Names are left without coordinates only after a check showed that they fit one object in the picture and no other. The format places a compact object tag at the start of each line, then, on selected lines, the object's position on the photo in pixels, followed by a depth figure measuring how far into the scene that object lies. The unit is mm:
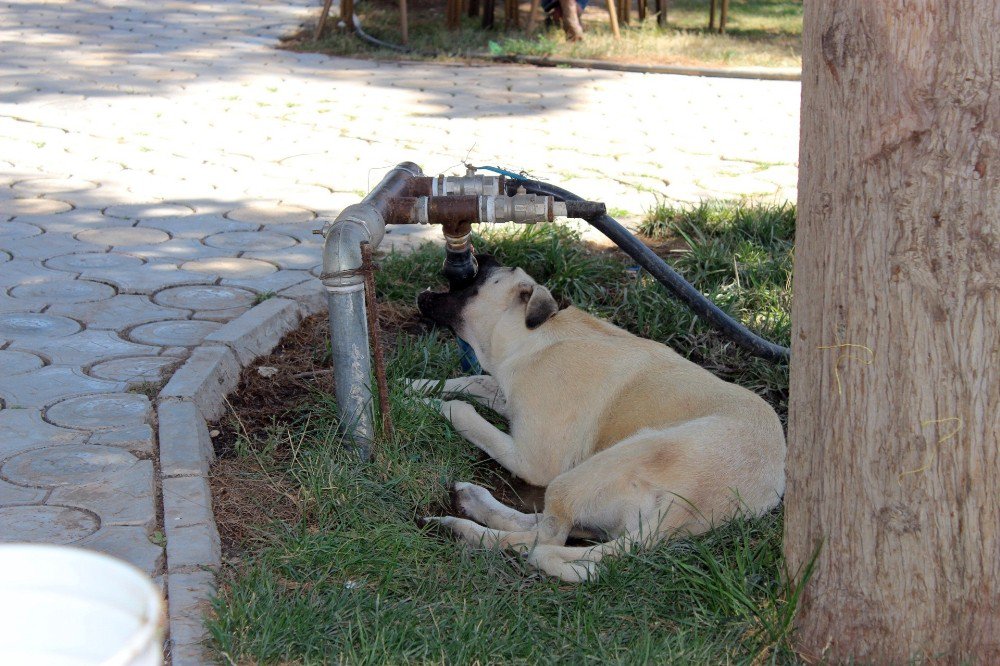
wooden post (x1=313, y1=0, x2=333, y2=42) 12438
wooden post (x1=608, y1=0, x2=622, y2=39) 12911
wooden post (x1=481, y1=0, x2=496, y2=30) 13594
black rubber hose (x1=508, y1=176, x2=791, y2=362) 4266
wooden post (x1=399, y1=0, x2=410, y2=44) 12386
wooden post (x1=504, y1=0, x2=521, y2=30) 13656
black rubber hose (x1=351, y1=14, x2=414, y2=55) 12250
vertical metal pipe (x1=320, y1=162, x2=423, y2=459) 3430
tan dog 3234
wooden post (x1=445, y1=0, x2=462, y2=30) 13695
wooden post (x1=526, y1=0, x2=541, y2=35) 12742
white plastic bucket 1246
